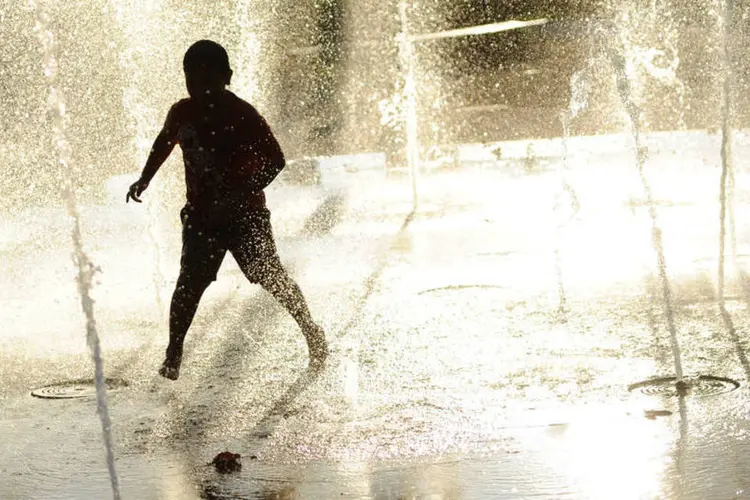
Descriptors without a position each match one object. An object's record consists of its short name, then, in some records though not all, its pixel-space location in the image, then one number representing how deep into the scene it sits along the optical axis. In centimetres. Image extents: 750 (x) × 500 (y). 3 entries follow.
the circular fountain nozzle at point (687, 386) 1090
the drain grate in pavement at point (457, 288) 1714
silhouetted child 1213
